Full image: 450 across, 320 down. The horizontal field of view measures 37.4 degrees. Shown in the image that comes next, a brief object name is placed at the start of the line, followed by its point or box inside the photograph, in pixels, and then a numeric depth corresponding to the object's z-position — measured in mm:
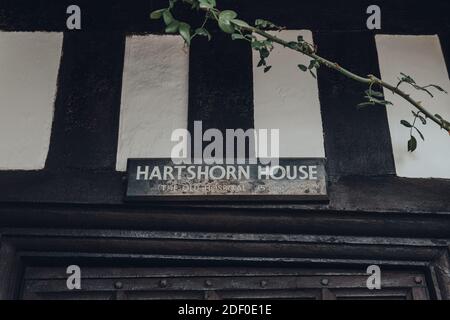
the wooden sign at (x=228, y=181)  2309
